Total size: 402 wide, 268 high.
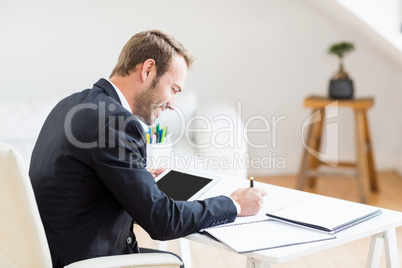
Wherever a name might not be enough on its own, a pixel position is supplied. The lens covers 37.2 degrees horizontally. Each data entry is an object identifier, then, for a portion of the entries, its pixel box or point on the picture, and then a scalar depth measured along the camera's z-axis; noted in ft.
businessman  5.07
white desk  4.82
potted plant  12.57
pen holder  9.91
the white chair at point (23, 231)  4.65
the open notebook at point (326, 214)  5.31
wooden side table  12.44
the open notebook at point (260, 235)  4.94
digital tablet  6.24
